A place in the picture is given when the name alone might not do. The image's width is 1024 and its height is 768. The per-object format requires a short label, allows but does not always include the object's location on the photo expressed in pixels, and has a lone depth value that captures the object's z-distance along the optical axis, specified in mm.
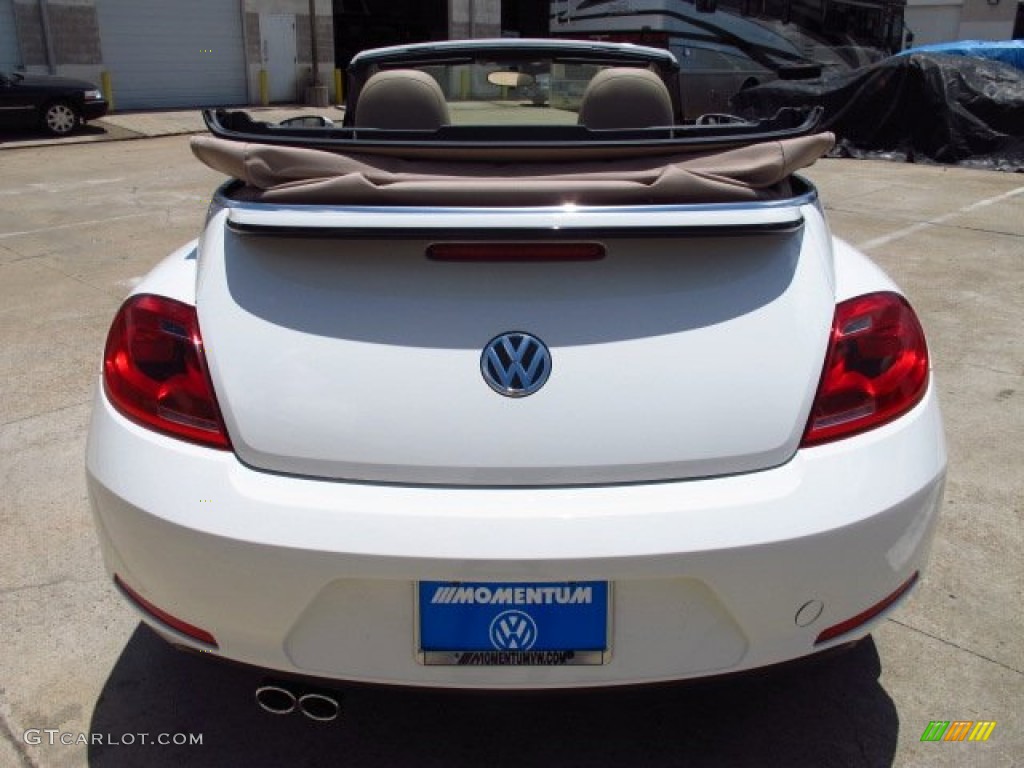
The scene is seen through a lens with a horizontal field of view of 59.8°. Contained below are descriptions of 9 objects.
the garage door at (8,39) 17594
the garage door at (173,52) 19453
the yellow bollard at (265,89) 21581
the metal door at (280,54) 21922
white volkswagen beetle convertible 1525
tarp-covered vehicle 12281
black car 14734
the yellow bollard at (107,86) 18828
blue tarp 14359
